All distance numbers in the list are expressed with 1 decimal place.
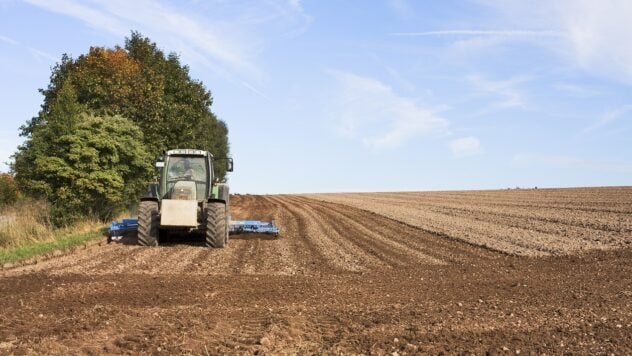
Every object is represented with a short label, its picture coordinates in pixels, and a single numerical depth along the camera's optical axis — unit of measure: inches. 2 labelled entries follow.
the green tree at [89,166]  876.0
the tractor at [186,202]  606.9
